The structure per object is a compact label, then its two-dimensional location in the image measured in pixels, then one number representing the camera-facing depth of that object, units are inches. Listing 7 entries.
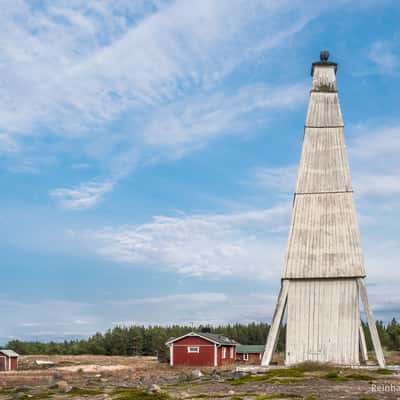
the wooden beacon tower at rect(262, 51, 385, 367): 1138.0
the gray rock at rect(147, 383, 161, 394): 886.4
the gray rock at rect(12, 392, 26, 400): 941.6
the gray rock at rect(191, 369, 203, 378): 1256.0
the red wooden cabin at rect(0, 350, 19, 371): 2193.7
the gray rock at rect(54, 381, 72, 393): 1020.2
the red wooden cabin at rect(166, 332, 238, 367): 2185.0
